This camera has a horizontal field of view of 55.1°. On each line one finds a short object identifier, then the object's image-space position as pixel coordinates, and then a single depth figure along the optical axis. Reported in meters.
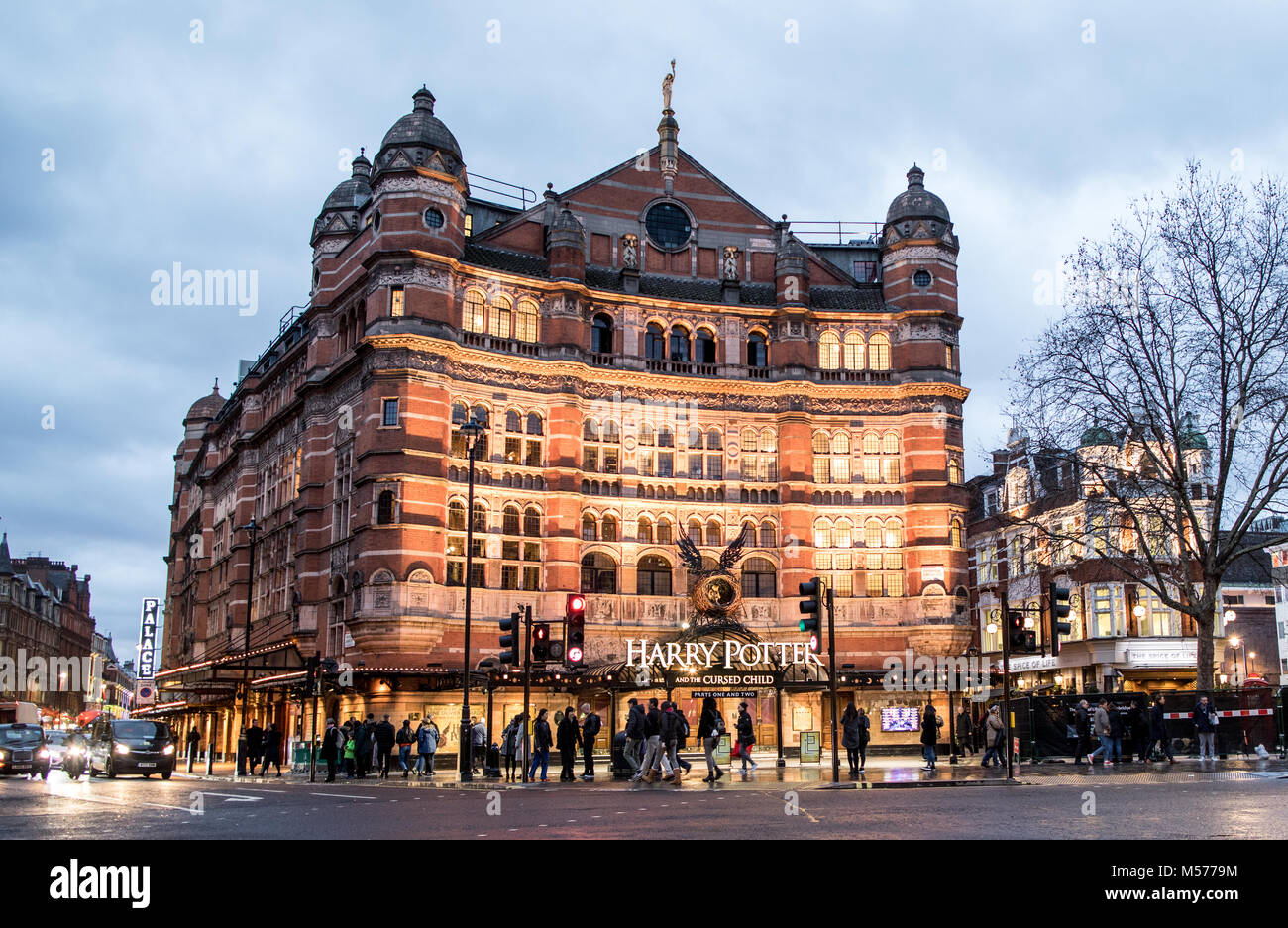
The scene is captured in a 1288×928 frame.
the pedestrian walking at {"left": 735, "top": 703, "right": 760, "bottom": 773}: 31.73
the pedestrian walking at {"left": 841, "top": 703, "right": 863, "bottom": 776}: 31.27
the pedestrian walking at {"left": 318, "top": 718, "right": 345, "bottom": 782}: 34.47
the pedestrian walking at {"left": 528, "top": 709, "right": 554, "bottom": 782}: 31.50
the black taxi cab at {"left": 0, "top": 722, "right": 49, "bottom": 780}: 36.50
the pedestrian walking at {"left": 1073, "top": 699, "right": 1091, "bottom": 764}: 34.06
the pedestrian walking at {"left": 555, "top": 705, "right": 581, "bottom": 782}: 31.33
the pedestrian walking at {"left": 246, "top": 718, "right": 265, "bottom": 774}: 41.50
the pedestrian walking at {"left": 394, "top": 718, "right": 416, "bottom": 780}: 38.09
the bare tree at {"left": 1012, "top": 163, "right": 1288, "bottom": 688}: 36.53
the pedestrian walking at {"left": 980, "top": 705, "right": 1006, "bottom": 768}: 35.12
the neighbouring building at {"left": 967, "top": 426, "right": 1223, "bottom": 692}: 61.03
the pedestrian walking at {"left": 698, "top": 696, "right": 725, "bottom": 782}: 30.16
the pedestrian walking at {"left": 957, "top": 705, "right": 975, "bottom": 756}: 45.50
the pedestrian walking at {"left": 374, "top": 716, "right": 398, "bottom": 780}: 36.78
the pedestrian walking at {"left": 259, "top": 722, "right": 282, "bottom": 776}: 39.88
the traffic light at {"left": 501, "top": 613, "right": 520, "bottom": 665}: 28.70
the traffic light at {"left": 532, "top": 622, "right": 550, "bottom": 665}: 27.33
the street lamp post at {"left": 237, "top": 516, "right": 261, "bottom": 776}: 40.94
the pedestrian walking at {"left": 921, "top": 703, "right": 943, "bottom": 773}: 34.56
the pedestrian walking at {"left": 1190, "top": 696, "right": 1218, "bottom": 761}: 32.89
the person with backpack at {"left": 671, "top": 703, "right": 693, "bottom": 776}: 29.69
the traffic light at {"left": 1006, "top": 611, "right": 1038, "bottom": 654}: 26.44
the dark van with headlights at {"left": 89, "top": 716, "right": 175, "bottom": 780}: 36.06
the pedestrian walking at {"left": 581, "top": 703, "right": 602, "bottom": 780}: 31.91
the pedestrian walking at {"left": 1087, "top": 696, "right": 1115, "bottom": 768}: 33.91
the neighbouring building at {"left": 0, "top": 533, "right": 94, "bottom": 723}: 107.62
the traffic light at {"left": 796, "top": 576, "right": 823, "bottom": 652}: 27.11
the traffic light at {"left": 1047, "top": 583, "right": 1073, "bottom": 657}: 25.42
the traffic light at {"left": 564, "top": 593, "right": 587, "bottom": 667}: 26.03
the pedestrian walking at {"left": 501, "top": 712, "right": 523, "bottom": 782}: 32.03
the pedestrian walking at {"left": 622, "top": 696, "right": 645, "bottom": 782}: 30.82
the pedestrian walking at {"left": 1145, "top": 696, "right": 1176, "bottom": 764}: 33.84
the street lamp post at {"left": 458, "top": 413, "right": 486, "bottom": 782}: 32.41
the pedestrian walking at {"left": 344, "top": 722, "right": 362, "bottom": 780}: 37.20
